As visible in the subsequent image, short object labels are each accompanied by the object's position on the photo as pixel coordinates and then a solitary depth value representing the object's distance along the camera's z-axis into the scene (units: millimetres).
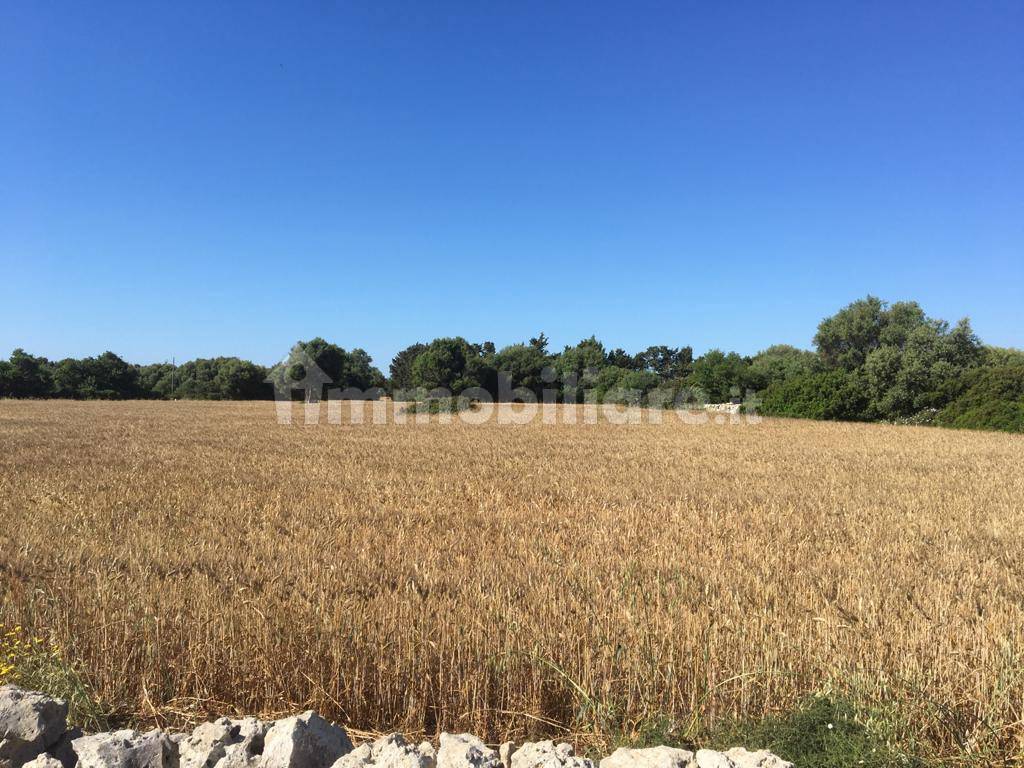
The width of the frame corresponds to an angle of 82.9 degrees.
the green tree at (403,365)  89812
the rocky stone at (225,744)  2664
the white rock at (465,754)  2598
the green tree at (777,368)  54031
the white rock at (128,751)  2605
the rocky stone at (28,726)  2680
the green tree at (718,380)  48719
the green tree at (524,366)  75000
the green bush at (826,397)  39375
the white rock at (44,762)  2564
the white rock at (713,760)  2502
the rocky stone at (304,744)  2607
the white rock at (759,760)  2533
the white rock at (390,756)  2559
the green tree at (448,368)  69375
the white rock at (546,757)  2559
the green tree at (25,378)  69250
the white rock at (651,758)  2580
